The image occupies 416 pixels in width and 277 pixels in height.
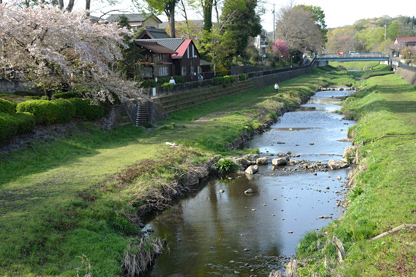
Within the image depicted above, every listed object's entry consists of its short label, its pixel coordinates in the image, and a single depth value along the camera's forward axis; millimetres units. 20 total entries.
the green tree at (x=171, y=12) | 54906
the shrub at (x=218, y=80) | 45750
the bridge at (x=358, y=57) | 99688
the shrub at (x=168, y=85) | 33775
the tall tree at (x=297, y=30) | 89625
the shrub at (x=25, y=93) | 25381
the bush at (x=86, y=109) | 22344
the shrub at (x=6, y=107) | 18016
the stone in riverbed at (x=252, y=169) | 19989
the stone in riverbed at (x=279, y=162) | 21098
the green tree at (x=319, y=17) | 116475
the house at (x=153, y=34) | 45997
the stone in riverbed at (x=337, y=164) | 20062
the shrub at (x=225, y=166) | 20531
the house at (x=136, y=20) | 67125
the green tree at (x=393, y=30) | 140875
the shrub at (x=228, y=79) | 48656
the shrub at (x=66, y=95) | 22812
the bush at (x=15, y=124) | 16266
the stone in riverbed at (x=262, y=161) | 21516
